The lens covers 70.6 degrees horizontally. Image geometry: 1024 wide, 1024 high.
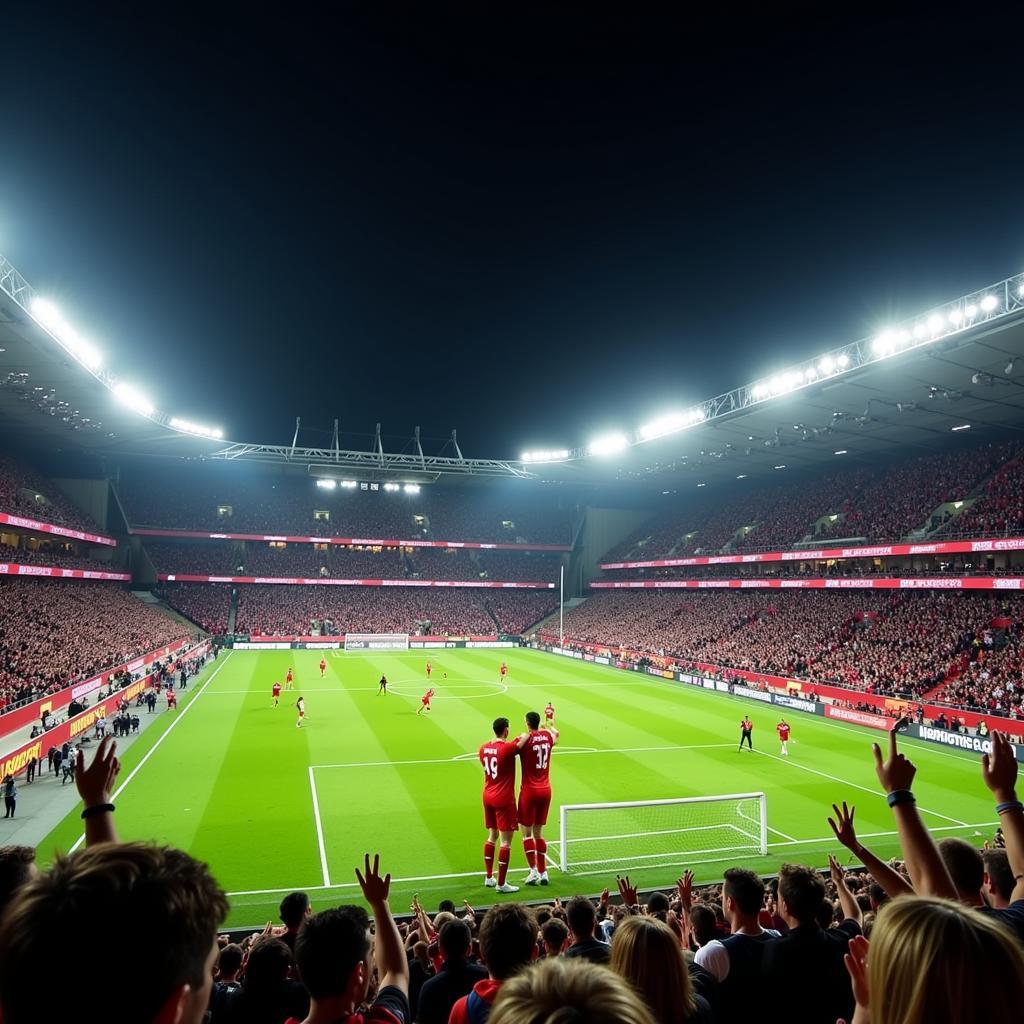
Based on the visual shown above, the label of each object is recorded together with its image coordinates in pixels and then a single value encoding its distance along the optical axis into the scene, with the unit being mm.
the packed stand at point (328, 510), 70188
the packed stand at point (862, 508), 36875
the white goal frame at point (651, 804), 14023
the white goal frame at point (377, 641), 61781
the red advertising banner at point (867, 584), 32125
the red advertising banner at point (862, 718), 29422
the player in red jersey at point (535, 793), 12918
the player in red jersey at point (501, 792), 12648
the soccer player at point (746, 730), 24719
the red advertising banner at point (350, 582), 66500
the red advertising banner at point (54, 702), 22688
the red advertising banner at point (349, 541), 67312
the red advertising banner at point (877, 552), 32062
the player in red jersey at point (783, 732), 23953
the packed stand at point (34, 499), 42184
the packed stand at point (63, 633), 28328
